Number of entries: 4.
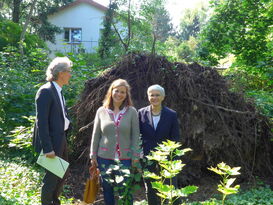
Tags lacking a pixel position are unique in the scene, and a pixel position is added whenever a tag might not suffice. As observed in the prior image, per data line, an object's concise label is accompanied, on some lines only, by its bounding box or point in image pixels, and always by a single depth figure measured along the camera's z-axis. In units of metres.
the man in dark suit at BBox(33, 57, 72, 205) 3.43
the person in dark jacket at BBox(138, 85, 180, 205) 3.72
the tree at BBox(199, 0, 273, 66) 8.92
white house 27.41
